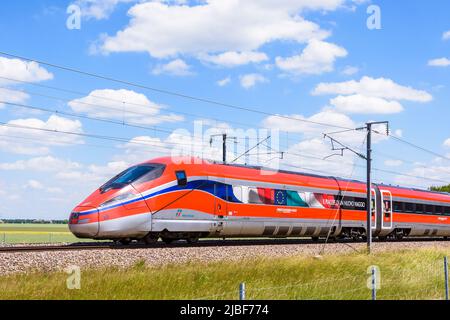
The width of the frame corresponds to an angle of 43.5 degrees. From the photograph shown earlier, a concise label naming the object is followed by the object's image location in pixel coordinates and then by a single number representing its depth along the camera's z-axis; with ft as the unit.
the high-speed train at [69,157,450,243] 68.64
